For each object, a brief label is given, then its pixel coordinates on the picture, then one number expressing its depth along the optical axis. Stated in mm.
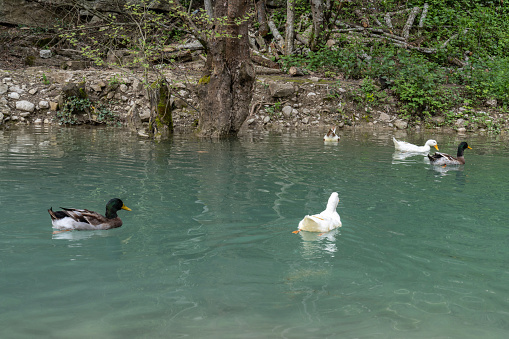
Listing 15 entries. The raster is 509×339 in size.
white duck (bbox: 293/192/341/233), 5785
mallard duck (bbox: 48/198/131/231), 5887
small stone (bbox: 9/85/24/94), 20266
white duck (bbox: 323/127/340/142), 15281
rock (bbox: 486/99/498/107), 21734
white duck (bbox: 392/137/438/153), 13344
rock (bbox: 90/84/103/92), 20553
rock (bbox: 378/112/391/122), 21438
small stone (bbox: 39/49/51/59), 23266
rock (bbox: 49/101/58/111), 20098
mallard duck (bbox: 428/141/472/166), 11148
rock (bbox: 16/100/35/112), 19922
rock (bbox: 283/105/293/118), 21183
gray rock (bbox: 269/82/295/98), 21172
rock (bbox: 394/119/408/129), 21031
